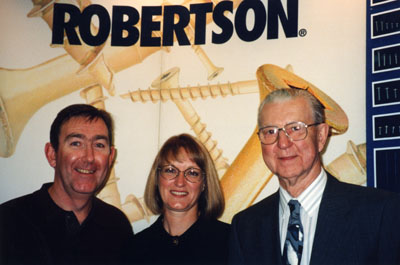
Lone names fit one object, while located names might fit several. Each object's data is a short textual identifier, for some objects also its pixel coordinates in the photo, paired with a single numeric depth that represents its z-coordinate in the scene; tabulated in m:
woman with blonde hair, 2.30
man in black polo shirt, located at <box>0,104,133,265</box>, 2.25
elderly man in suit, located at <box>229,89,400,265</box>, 1.76
